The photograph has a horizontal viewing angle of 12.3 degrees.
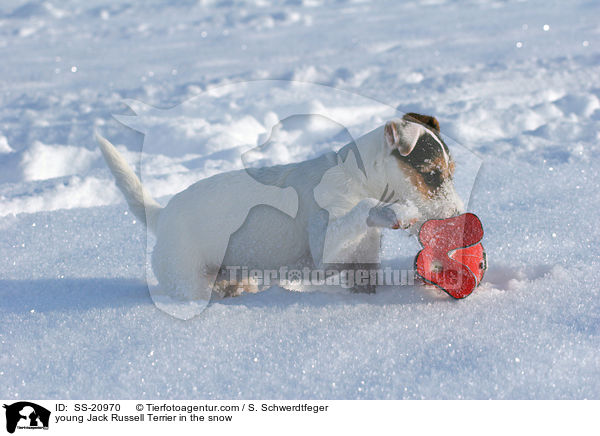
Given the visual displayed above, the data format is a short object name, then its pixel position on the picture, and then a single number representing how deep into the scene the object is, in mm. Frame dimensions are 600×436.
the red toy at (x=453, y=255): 2947
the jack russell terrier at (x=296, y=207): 2947
